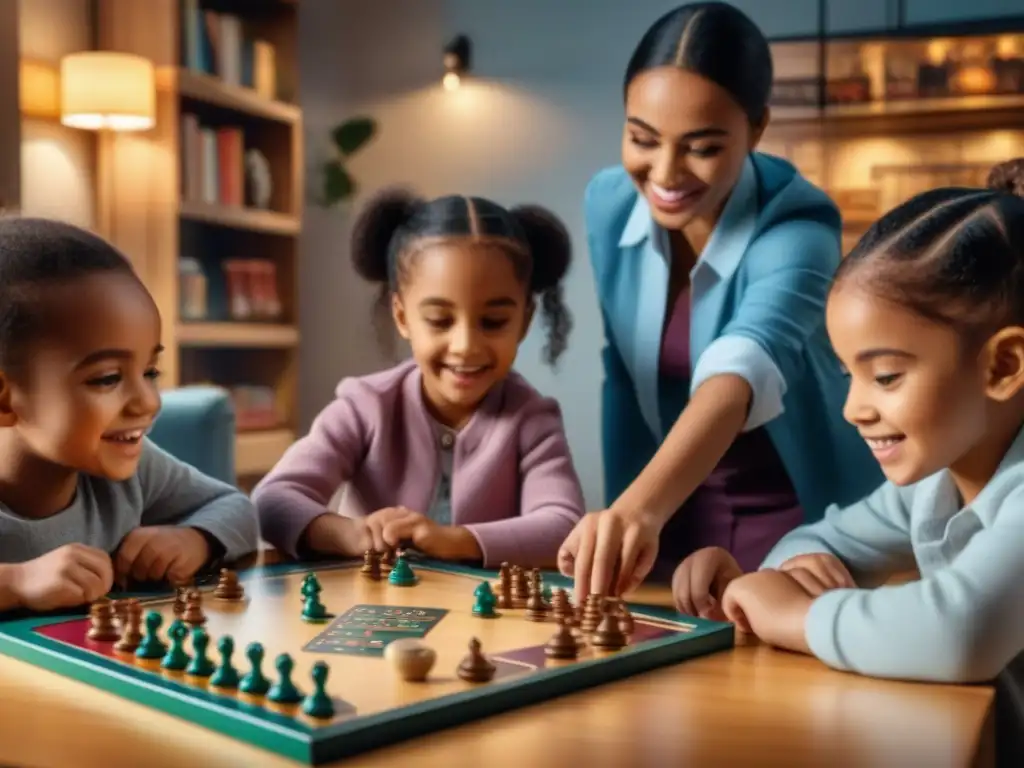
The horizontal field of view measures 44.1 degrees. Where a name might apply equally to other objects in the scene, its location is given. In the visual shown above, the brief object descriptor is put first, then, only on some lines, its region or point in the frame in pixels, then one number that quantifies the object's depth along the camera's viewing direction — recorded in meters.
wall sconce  4.93
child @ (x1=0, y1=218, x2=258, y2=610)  1.02
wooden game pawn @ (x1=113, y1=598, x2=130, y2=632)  0.88
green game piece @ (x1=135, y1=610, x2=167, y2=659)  0.80
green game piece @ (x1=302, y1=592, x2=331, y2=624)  0.93
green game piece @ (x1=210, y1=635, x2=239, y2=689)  0.73
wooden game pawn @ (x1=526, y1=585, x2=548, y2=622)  0.96
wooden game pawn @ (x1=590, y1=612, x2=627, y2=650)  0.85
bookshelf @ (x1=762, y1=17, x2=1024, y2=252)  4.20
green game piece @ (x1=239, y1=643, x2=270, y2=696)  0.71
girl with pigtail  1.43
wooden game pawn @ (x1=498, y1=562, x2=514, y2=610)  1.00
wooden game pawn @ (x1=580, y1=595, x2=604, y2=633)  0.90
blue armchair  1.62
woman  1.35
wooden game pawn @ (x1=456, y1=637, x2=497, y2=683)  0.75
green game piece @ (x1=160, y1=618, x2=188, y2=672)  0.77
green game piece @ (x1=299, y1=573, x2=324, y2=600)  0.96
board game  0.68
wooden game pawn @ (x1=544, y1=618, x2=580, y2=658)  0.82
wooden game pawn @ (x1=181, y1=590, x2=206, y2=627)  0.92
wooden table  0.65
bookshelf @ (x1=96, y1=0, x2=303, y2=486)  3.94
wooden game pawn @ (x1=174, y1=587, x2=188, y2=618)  0.95
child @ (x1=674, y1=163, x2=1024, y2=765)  0.82
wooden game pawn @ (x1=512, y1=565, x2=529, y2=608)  1.01
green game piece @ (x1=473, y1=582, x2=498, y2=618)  0.97
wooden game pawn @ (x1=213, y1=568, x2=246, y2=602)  1.02
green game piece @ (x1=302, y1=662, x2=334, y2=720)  0.67
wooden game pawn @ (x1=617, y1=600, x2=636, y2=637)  0.89
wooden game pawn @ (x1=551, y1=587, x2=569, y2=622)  0.95
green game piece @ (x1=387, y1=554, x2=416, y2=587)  1.11
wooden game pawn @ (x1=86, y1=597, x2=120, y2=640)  0.87
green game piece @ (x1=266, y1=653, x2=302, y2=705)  0.69
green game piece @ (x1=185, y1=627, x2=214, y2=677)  0.75
